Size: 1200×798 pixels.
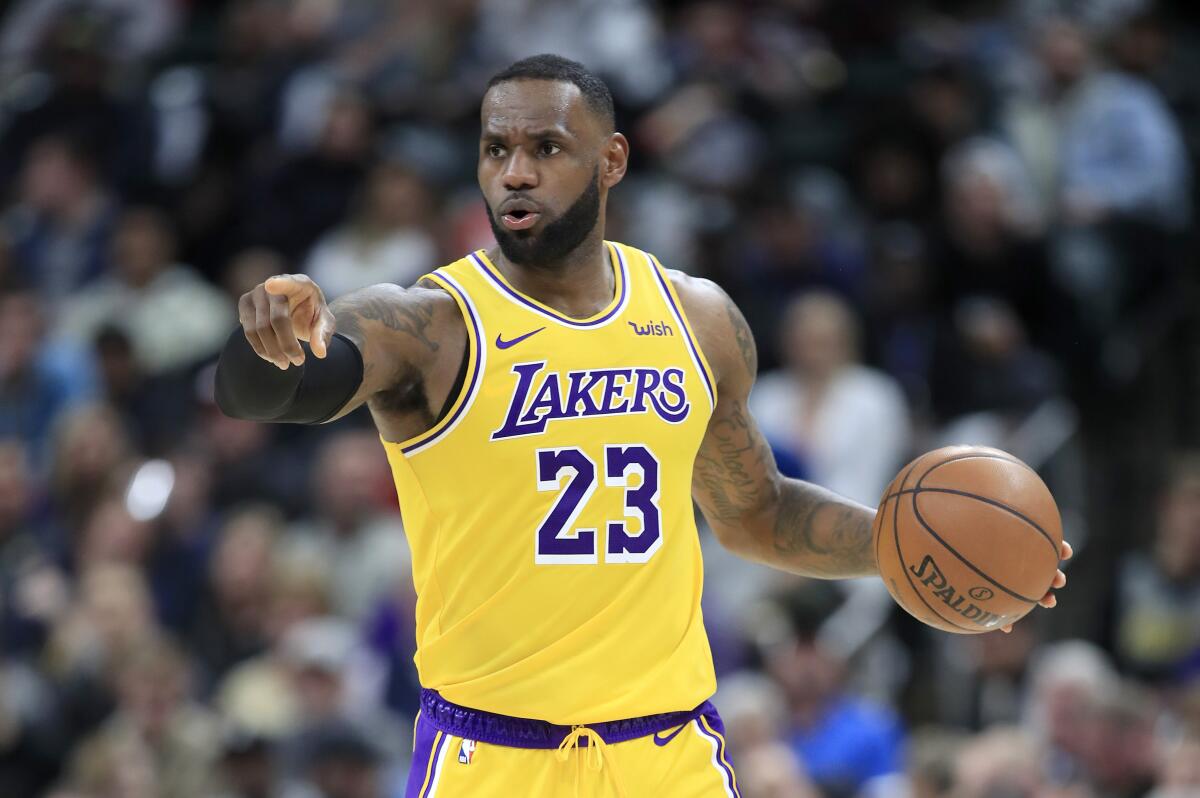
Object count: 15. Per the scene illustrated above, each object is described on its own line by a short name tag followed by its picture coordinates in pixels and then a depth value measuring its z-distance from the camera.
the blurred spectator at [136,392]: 22.20
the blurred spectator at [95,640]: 19.19
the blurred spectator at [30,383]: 22.41
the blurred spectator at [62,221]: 24.61
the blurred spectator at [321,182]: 23.64
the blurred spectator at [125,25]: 27.16
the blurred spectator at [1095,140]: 20.95
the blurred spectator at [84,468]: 21.25
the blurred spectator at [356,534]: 19.77
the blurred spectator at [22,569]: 19.92
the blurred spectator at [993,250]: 20.70
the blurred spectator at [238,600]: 19.73
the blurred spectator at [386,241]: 22.36
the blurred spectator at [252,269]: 22.92
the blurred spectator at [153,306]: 23.08
